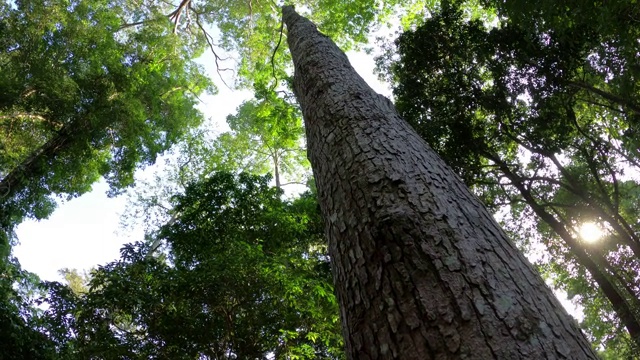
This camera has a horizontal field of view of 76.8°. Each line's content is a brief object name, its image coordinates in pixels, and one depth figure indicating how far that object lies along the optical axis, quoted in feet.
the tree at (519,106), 27.89
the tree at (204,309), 17.81
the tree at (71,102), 33.19
